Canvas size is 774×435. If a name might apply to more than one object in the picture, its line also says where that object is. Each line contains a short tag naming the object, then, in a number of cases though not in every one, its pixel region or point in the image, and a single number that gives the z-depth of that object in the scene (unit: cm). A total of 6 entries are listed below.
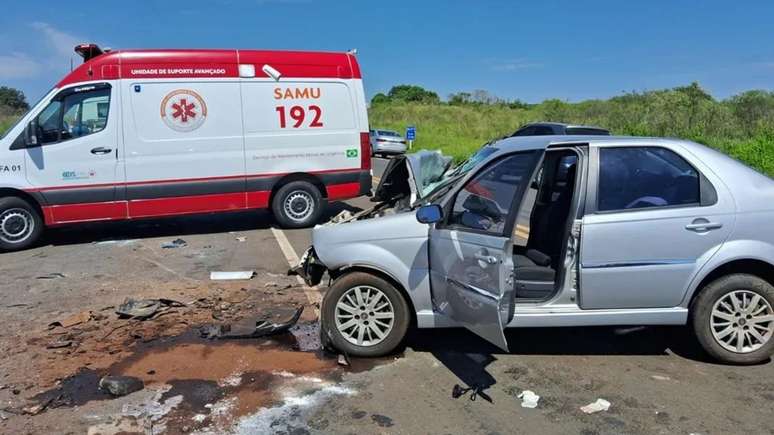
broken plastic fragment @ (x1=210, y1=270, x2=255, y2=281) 716
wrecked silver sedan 440
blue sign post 3256
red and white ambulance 895
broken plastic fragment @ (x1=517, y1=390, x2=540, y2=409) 399
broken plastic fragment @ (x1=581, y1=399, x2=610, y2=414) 391
